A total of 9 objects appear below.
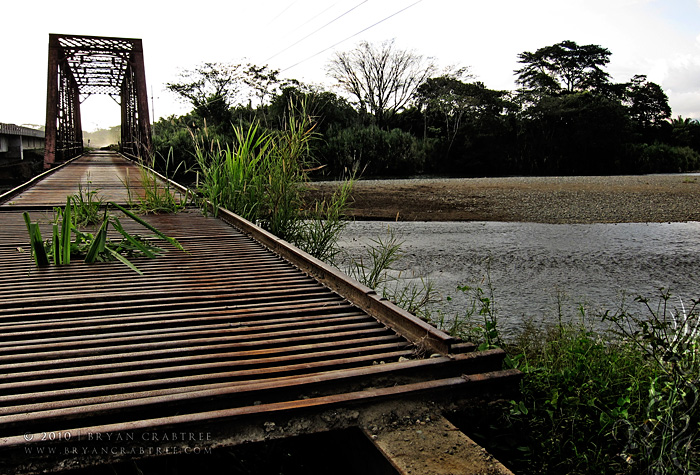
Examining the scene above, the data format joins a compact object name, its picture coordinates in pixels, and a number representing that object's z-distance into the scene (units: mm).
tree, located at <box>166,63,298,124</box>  25134
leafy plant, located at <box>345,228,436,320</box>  3170
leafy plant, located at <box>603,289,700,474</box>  1391
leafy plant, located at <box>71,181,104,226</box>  3789
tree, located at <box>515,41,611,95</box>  31062
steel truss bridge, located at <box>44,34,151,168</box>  12757
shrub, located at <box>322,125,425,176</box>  18469
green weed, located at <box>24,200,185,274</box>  2568
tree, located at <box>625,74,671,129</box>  30156
